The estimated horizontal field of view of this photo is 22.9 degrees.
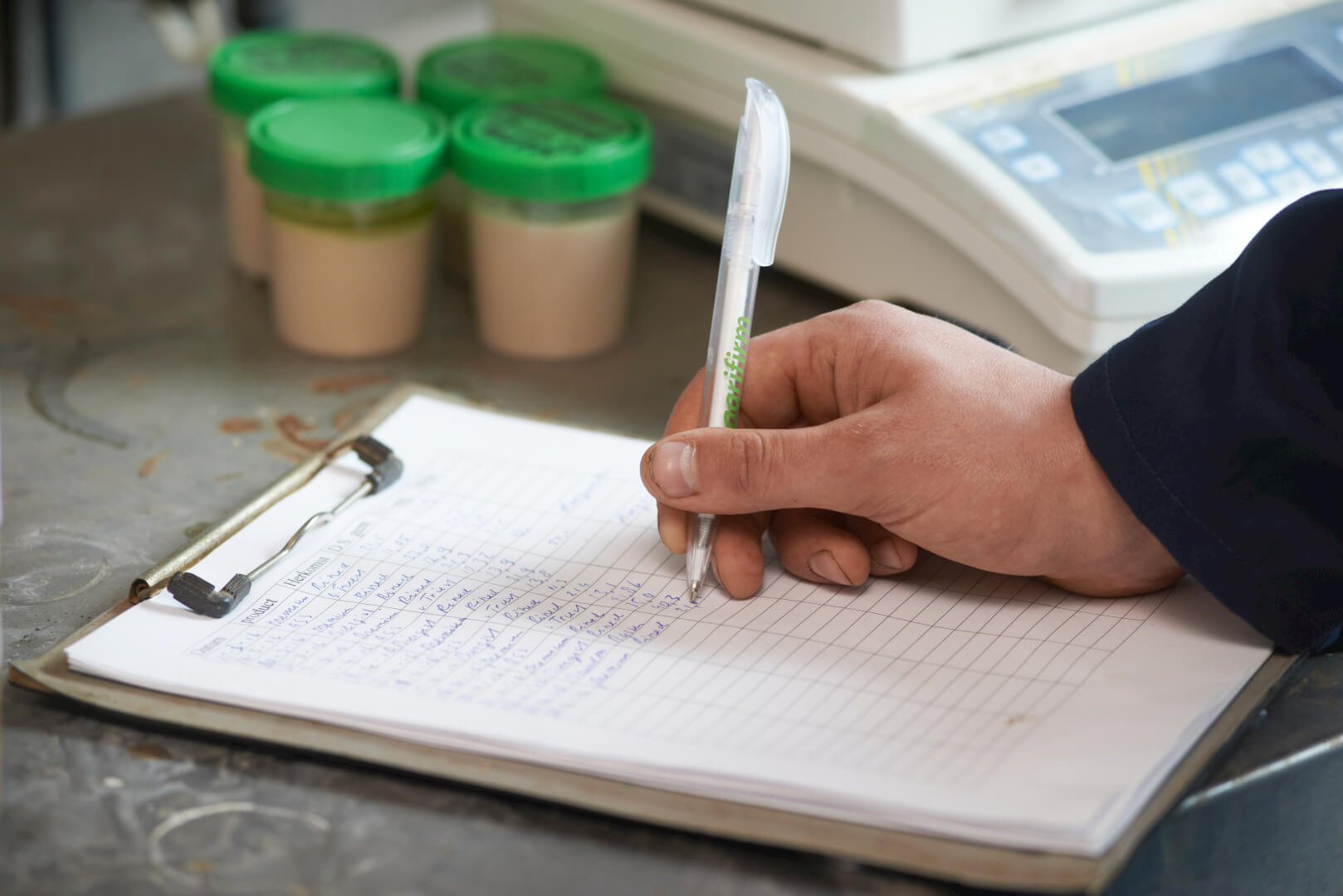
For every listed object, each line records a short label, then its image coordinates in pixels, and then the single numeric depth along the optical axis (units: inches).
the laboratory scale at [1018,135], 49.2
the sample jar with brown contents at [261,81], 52.9
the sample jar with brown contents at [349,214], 50.7
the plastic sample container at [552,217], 51.1
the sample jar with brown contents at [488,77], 53.7
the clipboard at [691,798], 42.2
